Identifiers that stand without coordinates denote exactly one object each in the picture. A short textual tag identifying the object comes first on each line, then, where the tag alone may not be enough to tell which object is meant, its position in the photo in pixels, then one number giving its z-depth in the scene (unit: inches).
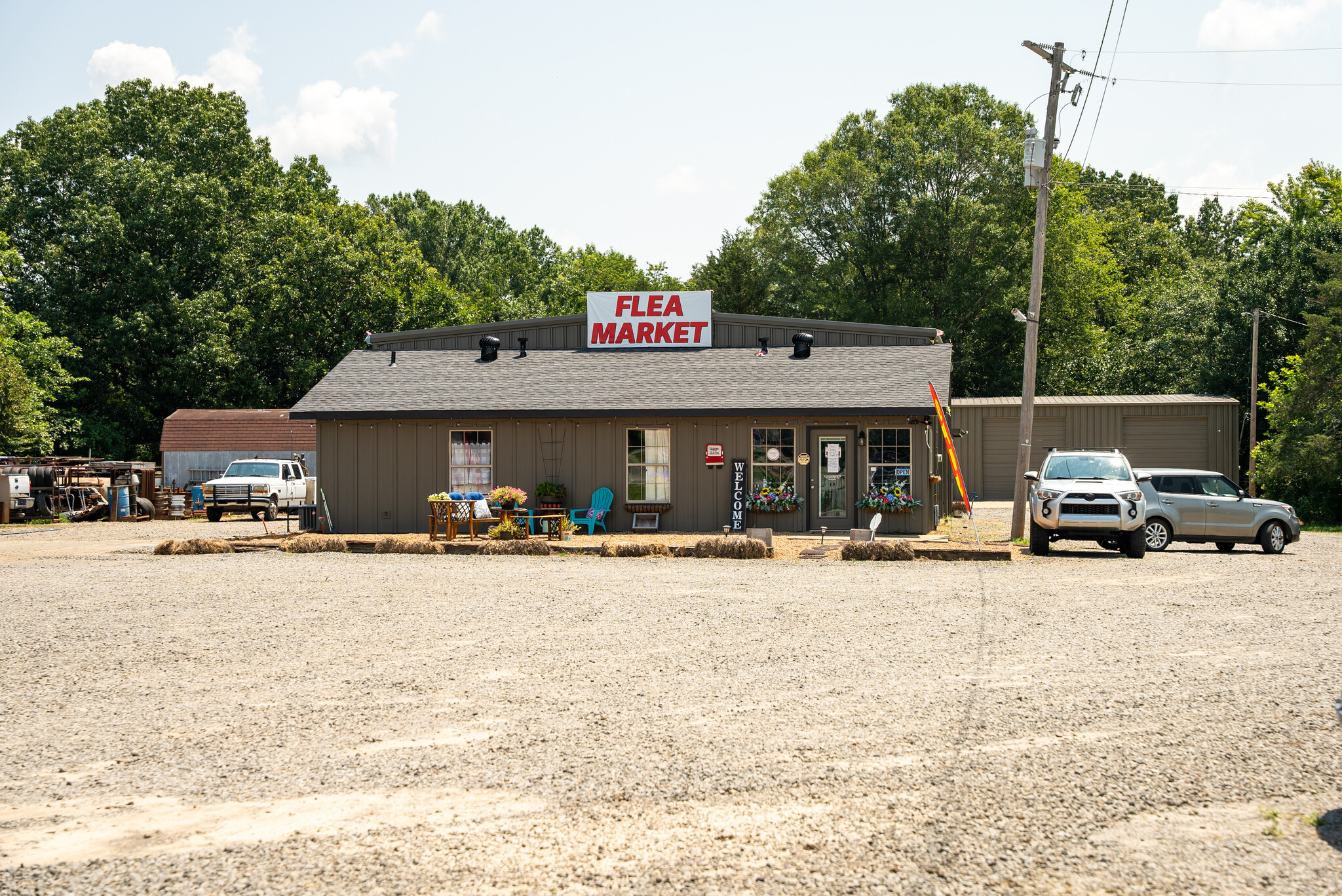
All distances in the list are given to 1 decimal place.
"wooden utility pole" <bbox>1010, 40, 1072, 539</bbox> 770.2
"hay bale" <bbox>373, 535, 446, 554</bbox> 723.4
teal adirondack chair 847.1
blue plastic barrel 1150.3
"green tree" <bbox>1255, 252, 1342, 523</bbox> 1039.0
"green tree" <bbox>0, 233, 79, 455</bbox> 1243.8
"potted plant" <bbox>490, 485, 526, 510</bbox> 764.0
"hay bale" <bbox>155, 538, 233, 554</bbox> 724.0
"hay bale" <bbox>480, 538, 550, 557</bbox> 706.8
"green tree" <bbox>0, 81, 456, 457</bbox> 1700.3
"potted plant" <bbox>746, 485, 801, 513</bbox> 832.9
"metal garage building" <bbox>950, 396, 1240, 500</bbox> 1290.6
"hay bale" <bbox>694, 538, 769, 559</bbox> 674.8
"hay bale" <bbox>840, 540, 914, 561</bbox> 657.0
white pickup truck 1119.6
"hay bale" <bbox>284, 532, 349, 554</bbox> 747.4
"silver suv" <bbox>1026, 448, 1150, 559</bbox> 667.4
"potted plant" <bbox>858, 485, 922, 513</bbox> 815.1
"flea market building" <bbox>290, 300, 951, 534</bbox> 829.2
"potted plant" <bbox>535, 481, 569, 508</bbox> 848.9
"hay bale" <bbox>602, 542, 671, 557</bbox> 694.5
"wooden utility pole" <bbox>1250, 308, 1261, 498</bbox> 1312.7
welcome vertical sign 836.0
